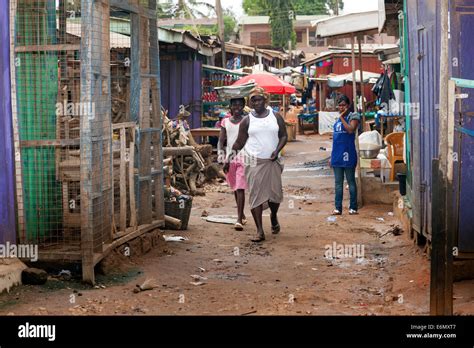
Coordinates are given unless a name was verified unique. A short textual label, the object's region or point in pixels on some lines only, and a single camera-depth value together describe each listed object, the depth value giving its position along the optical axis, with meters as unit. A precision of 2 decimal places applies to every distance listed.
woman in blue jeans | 12.01
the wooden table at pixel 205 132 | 18.94
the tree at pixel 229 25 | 62.19
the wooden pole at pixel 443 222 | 5.30
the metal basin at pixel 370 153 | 14.70
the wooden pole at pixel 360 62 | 13.90
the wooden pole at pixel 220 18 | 27.31
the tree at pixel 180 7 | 30.58
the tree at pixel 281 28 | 55.62
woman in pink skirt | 11.23
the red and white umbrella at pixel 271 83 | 22.96
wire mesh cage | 7.42
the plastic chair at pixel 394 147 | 13.14
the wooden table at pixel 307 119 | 34.81
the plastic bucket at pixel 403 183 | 10.79
